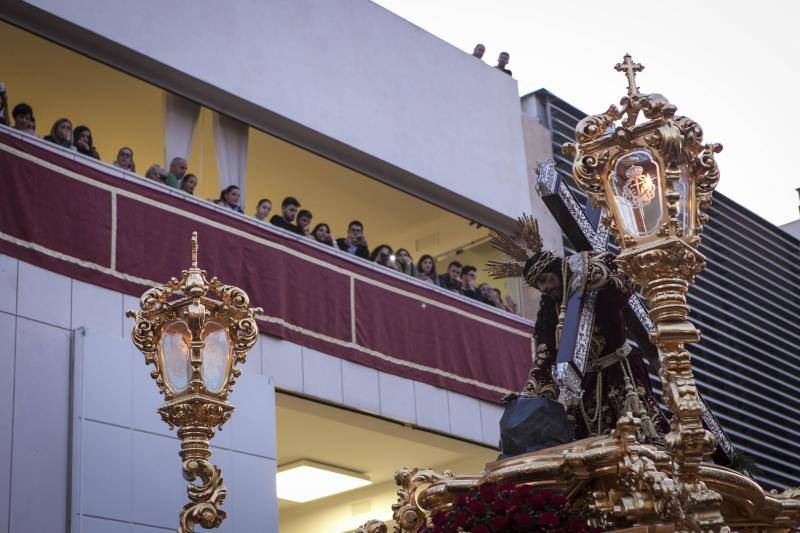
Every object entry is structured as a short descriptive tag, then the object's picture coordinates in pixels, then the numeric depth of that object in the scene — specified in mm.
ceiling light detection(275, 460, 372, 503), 16453
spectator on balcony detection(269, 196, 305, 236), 13859
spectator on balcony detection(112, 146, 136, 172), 12531
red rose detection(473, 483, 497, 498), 6008
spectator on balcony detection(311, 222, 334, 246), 14188
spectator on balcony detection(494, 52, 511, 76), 17794
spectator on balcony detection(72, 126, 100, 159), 12141
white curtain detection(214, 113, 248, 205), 14055
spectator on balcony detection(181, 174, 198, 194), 12906
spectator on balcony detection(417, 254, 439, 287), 15477
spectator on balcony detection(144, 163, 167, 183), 12711
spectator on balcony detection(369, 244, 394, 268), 14984
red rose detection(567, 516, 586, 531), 5723
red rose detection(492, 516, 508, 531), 5805
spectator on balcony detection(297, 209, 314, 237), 14094
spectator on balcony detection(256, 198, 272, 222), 13703
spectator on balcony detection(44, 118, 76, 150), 11852
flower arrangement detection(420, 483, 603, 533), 5754
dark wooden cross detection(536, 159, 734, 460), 7227
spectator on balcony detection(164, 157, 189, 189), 12875
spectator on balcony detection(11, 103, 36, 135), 11617
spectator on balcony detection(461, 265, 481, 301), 15859
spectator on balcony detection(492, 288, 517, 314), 16422
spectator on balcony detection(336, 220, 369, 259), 14594
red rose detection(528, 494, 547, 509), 5867
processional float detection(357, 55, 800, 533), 5684
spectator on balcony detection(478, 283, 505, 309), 16062
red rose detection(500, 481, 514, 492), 6043
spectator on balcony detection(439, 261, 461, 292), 15781
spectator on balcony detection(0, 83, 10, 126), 11445
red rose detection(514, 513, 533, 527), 5754
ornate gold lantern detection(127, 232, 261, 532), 7387
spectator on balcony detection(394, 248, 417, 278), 15242
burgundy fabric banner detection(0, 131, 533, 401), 11234
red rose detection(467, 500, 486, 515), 5930
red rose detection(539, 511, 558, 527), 5703
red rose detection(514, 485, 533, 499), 5926
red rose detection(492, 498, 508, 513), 5883
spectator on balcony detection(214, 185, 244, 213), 13438
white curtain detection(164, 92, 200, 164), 13555
